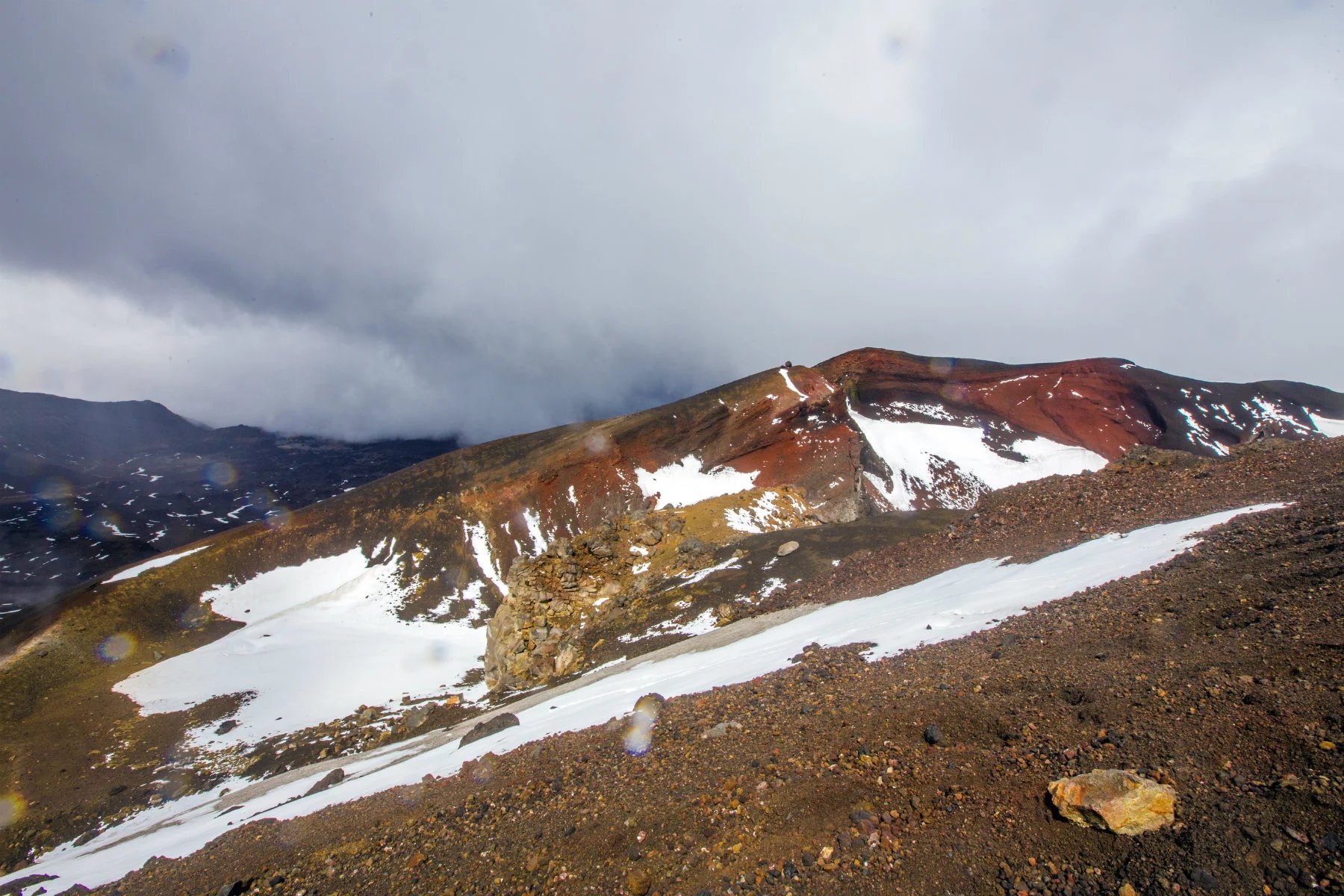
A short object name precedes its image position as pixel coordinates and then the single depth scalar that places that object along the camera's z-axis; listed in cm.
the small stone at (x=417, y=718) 2342
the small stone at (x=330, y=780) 1475
